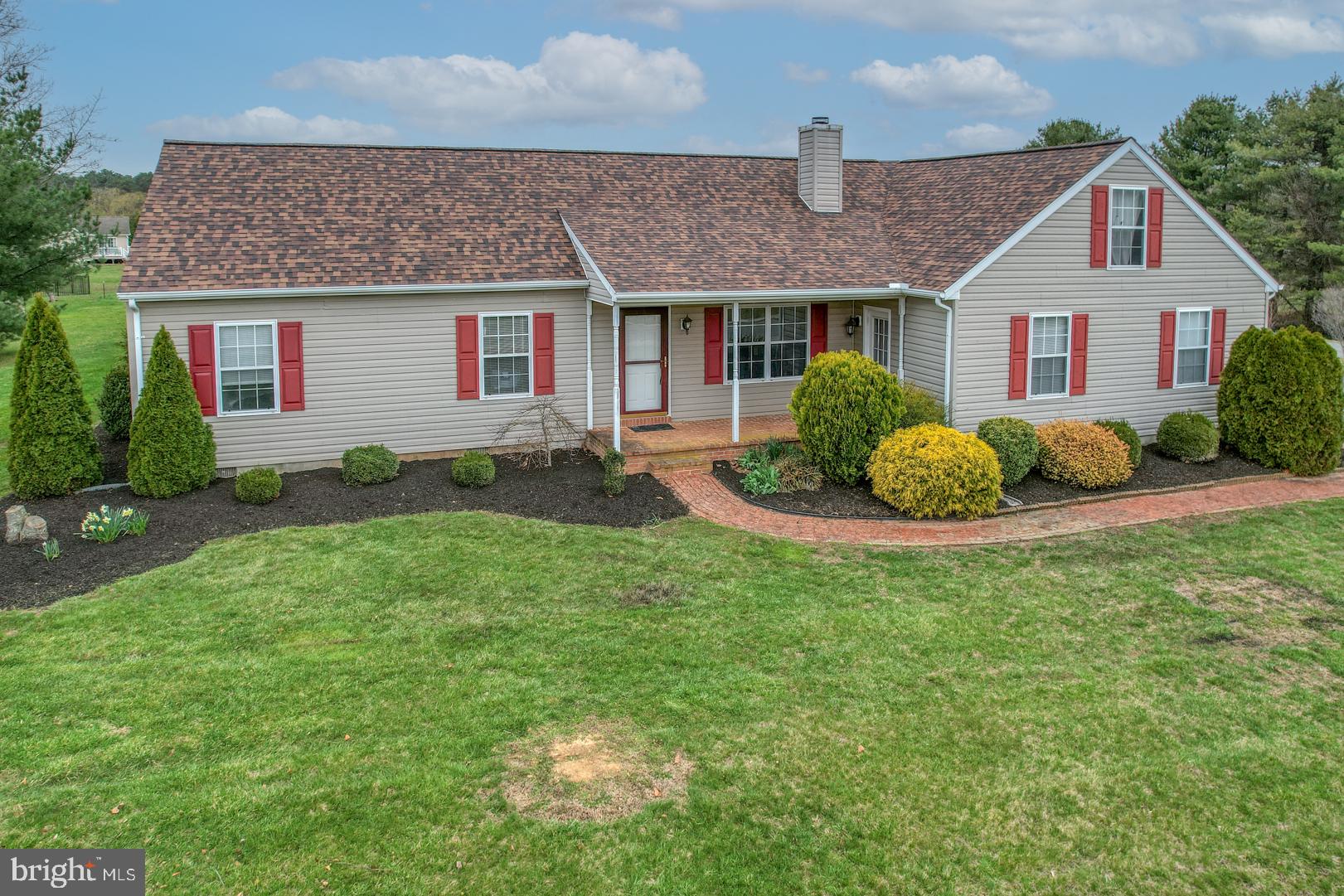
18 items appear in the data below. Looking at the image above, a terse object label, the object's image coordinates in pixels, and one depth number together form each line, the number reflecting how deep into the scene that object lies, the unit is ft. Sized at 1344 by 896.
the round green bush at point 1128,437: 54.03
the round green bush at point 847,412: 49.39
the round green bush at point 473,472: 49.80
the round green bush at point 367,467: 50.26
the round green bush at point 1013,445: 50.80
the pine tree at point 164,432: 47.01
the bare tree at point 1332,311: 98.58
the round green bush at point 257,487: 46.83
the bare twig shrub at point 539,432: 55.93
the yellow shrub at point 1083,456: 51.21
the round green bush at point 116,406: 60.23
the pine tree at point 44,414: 46.50
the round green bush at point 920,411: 52.47
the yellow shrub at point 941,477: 46.68
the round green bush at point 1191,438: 55.88
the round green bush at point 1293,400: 53.88
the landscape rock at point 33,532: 41.42
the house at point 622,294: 52.11
